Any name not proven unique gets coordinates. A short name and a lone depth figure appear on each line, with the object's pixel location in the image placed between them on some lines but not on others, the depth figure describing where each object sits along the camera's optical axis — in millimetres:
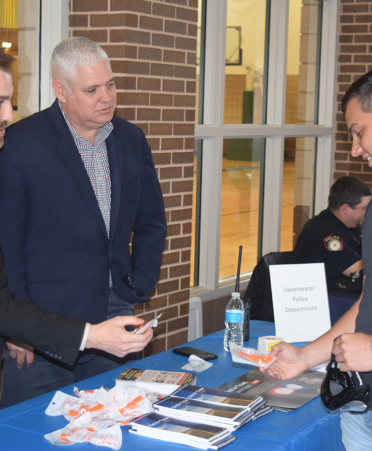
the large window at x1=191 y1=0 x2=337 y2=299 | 4547
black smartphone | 2397
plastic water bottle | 2580
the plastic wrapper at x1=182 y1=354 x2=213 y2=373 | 2277
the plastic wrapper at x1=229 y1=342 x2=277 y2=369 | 2117
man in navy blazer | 2379
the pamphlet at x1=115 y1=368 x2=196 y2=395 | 1990
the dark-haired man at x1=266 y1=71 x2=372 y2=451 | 1611
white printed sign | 2684
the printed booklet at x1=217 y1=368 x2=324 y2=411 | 1968
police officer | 4203
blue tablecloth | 1669
